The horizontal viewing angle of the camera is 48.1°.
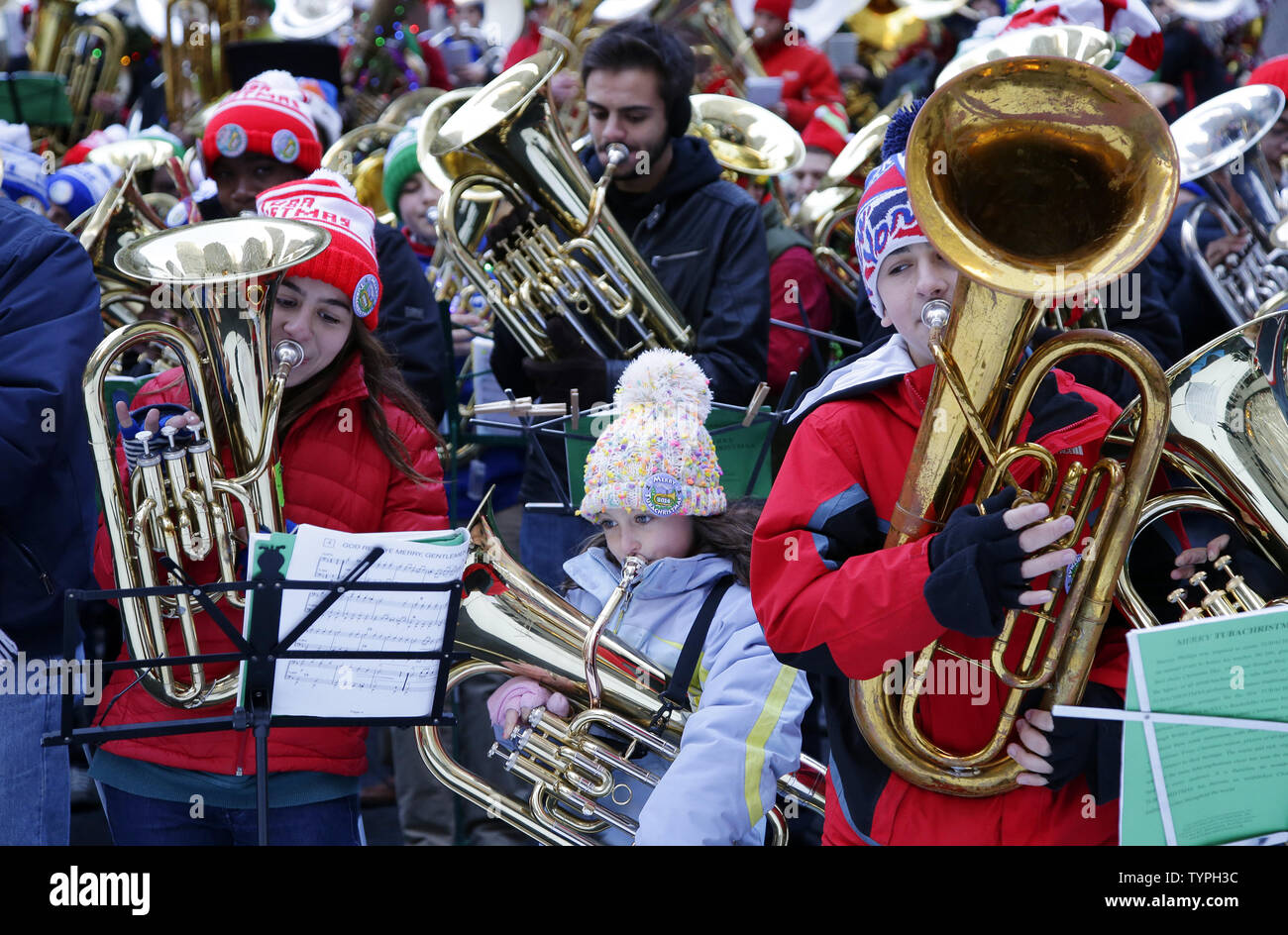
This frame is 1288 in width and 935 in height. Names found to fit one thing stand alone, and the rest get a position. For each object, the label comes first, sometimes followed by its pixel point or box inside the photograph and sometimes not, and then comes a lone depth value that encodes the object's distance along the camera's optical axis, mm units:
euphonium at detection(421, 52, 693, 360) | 4117
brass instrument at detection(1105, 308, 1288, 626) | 2471
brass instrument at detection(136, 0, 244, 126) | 8336
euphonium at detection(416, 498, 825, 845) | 3117
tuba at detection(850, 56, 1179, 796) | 2154
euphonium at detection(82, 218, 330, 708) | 2787
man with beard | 4051
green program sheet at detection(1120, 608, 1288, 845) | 2002
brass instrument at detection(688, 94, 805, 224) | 5336
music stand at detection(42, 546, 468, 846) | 2395
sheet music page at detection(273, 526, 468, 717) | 2504
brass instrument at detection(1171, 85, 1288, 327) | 4242
